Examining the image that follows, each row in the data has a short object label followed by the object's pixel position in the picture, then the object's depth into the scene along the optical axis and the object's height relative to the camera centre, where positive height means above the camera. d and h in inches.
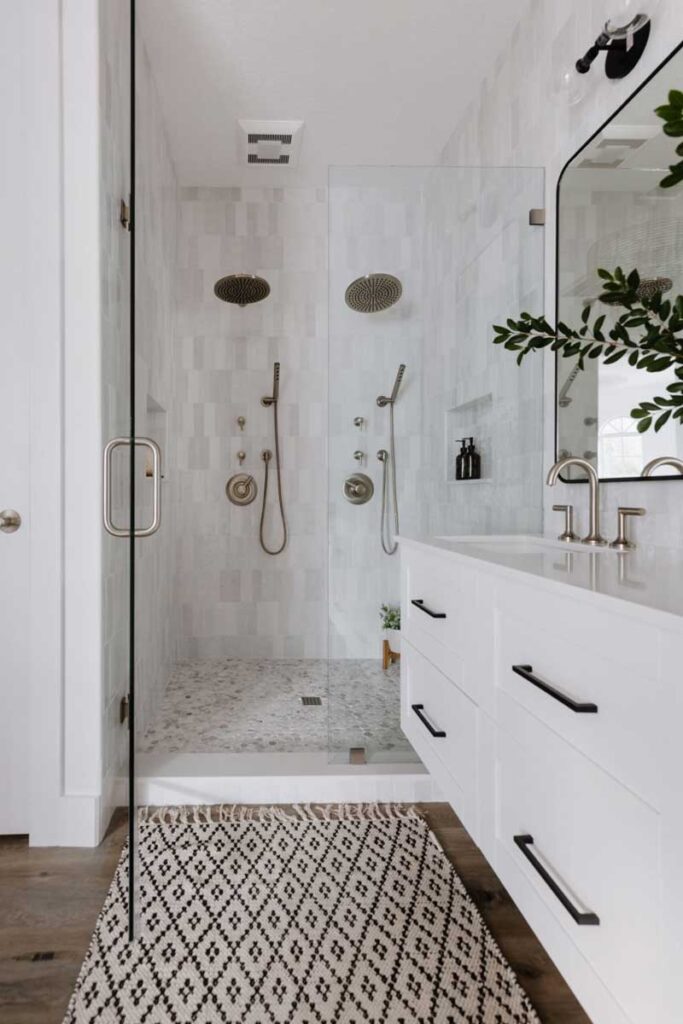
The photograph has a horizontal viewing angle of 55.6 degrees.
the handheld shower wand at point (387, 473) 86.2 +4.1
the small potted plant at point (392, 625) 89.0 -16.8
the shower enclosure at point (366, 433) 83.3 +9.4
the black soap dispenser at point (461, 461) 86.7 +5.7
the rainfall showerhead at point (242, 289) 135.3 +45.4
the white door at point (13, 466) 74.2 +4.2
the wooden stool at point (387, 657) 88.4 -21.0
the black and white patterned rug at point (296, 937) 49.0 -38.1
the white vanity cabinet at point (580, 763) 27.2 -14.3
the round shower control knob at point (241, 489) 145.9 +3.1
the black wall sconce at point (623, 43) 59.9 +44.0
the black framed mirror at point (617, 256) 57.1 +24.6
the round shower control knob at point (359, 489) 88.4 +1.9
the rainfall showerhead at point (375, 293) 85.7 +28.0
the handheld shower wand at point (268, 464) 145.4 +8.5
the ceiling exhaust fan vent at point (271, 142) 119.3 +69.6
